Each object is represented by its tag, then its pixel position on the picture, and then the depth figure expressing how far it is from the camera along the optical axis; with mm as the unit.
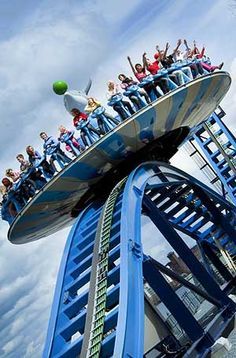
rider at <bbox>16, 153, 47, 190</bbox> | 9469
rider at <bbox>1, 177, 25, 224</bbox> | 10008
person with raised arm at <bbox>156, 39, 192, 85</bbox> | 9695
